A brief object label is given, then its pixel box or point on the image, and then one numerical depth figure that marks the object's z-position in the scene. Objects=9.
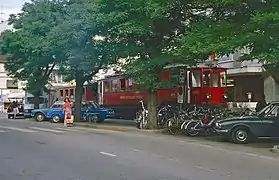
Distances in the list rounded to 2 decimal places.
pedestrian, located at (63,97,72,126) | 30.47
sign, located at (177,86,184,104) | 26.09
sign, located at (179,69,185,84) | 25.47
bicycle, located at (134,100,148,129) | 26.67
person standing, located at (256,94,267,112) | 30.60
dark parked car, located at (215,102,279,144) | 18.95
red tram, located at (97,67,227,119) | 27.95
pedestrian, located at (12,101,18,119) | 48.44
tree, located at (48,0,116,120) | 29.27
